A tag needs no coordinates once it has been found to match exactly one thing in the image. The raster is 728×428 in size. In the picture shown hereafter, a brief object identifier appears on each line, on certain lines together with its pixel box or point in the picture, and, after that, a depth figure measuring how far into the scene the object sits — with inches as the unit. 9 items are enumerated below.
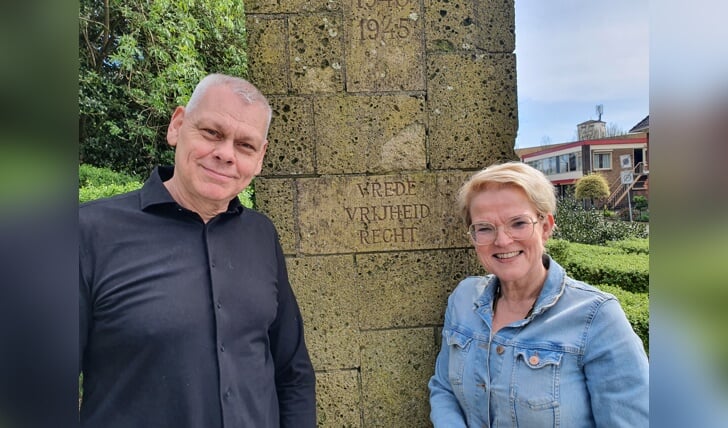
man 60.0
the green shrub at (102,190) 158.7
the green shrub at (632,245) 319.4
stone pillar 97.1
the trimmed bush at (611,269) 237.9
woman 66.9
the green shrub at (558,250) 267.1
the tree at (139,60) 253.6
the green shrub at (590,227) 382.6
